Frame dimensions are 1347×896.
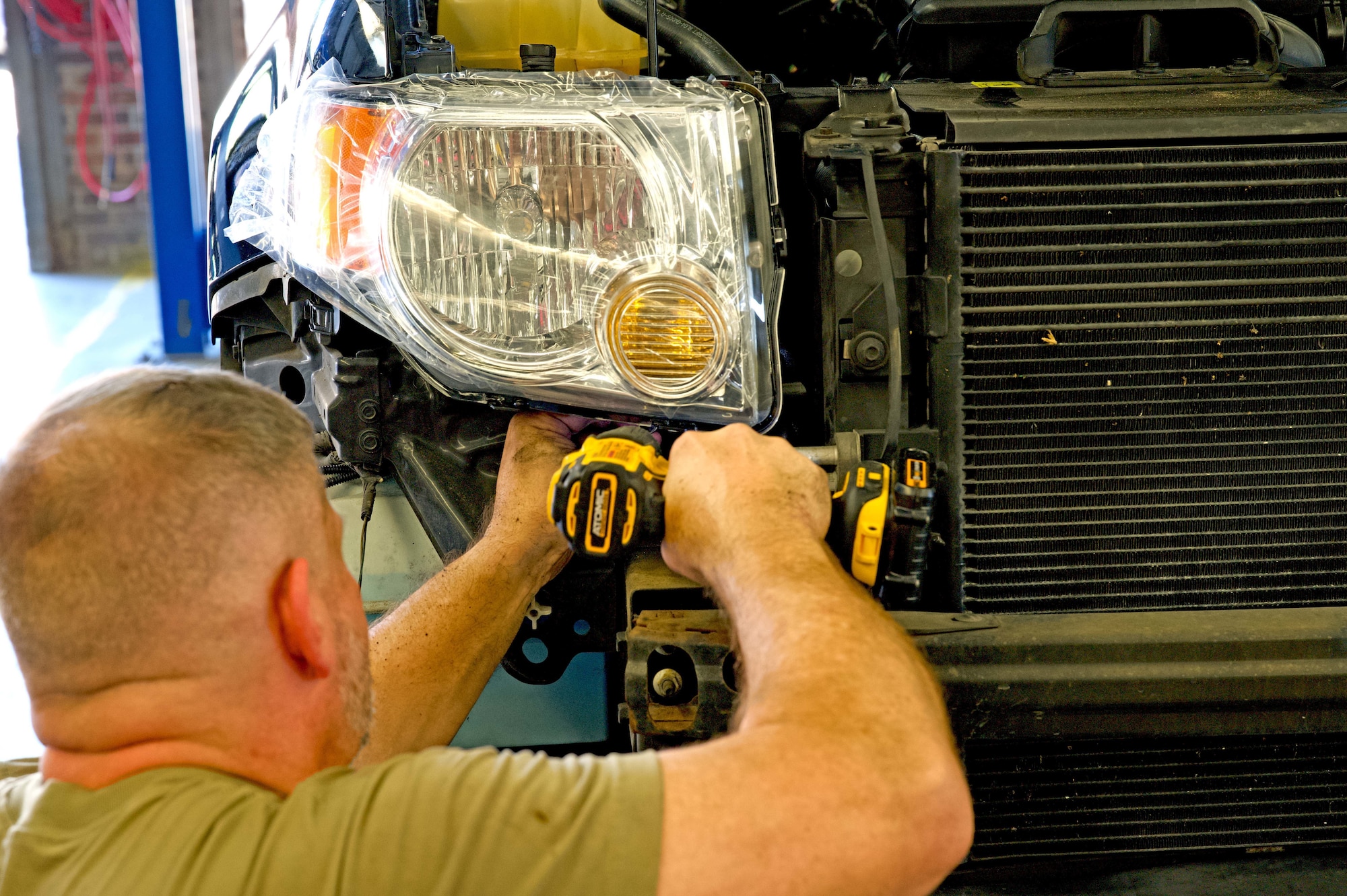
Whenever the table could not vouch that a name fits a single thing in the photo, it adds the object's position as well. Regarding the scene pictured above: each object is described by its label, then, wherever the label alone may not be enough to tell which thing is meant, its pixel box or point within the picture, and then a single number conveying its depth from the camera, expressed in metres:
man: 1.03
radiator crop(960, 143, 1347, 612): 1.59
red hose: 10.23
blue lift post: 6.21
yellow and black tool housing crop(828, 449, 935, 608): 1.51
